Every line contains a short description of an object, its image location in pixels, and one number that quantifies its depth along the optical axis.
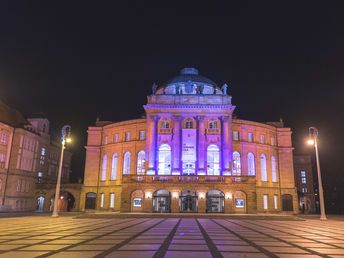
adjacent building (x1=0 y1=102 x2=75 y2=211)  64.31
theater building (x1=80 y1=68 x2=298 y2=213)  54.12
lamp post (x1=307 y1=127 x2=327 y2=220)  42.38
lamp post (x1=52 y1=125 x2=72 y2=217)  41.07
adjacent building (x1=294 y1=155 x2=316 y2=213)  94.93
